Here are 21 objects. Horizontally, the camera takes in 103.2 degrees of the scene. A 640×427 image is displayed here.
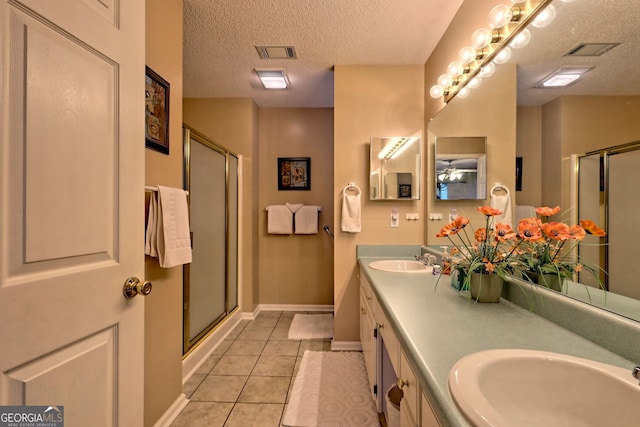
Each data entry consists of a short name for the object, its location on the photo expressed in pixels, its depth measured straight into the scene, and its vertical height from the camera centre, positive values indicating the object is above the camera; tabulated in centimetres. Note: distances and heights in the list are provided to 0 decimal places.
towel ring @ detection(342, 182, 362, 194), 222 +23
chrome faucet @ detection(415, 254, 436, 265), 184 -34
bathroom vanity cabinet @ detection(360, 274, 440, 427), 72 -59
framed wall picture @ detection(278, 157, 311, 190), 317 +51
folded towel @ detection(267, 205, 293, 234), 306 -9
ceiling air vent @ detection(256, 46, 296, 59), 202 +131
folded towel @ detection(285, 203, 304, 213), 307 +7
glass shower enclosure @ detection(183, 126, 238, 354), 197 -23
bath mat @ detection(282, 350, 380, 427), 146 -119
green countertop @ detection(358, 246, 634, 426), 61 -38
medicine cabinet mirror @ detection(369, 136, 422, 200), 218 +41
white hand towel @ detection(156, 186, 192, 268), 129 -8
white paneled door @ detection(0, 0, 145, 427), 56 +1
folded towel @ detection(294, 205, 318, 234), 305 -9
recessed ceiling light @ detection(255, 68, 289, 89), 237 +132
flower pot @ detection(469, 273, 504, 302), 107 -31
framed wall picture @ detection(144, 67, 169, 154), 127 +53
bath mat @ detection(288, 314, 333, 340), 247 -120
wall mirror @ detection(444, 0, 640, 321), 69 +45
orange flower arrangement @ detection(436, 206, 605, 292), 87 -14
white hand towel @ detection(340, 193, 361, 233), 218 -1
